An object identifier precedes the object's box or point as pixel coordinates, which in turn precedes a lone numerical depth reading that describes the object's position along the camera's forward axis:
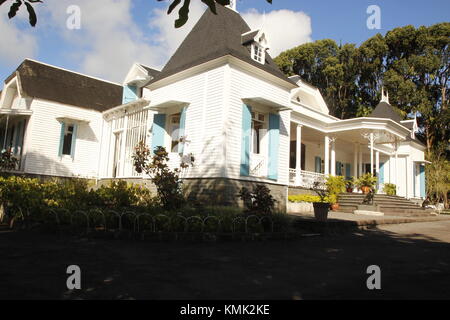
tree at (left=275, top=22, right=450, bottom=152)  30.76
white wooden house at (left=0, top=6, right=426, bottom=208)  11.62
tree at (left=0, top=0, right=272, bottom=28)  2.69
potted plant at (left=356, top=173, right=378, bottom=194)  15.90
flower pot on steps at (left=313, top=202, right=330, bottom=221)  10.02
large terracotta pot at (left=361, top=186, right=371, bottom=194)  16.05
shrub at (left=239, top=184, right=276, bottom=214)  8.69
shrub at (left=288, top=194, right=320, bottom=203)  14.48
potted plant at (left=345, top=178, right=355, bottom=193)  18.62
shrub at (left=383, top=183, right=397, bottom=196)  18.70
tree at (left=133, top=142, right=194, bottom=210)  9.26
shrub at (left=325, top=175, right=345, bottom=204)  16.20
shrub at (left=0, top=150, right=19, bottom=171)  12.76
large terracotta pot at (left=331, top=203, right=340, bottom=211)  16.05
